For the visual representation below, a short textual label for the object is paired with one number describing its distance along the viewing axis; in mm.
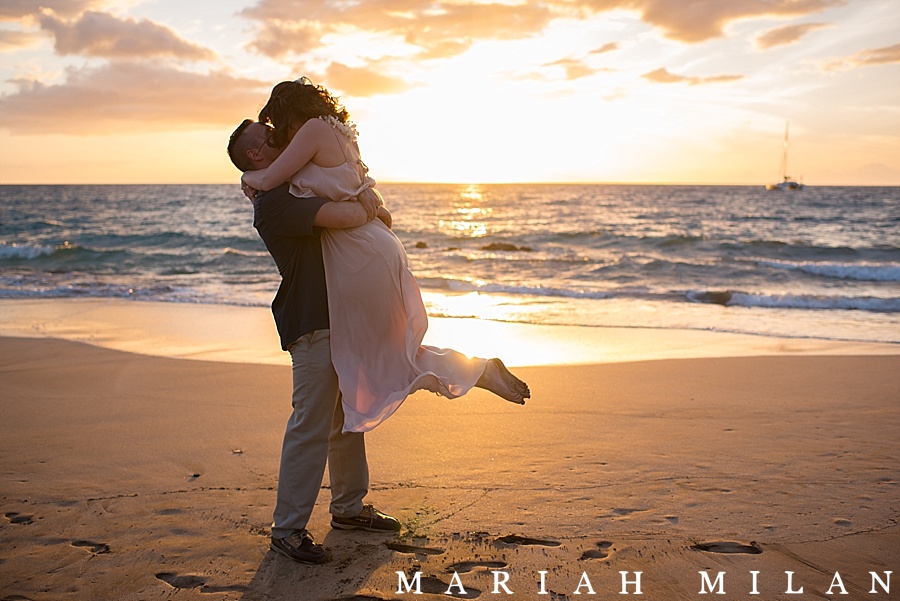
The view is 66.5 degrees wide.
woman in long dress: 3002
